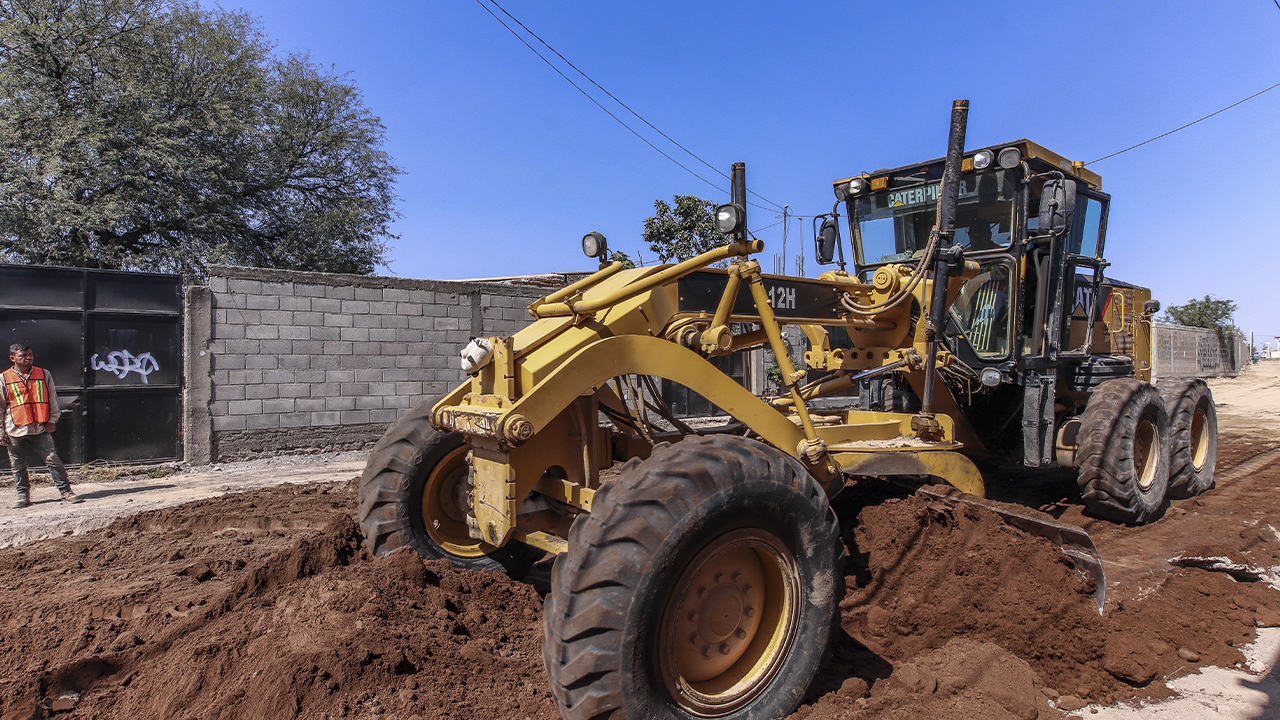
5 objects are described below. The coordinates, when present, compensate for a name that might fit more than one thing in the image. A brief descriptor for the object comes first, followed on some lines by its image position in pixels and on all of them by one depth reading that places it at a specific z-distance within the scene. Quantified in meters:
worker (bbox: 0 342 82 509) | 7.31
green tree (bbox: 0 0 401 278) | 15.24
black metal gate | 8.57
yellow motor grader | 2.68
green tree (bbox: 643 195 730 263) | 20.36
